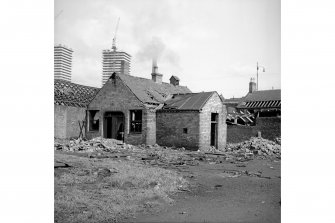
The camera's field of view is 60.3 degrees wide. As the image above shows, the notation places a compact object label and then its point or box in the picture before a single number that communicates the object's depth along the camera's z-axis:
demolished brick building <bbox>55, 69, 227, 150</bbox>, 16.20
